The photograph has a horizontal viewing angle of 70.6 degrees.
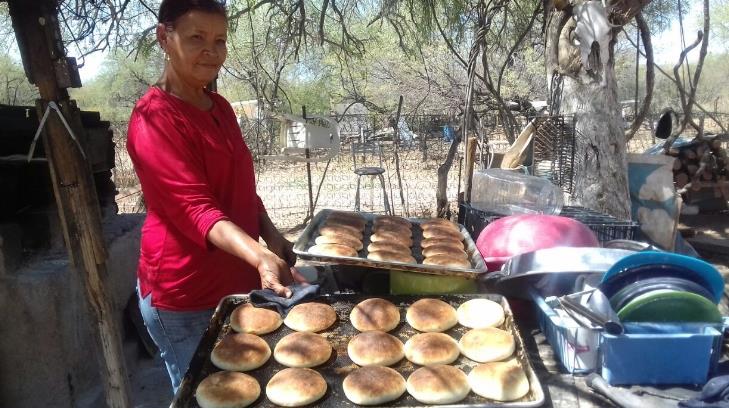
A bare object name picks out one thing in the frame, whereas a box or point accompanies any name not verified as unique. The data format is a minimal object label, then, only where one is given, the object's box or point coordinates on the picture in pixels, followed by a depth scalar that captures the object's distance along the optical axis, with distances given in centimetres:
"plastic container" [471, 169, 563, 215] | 370
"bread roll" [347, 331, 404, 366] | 162
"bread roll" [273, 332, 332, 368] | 160
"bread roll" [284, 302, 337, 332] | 177
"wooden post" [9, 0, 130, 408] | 229
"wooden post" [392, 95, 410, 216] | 806
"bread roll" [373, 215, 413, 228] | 254
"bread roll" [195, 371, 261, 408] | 140
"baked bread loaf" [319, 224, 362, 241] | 230
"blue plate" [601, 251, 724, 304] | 156
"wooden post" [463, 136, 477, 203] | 477
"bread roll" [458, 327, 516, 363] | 160
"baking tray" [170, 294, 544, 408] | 142
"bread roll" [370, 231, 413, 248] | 229
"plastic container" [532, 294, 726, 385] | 141
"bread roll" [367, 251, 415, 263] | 201
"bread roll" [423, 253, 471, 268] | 201
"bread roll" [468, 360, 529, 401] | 141
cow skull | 421
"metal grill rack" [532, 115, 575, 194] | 489
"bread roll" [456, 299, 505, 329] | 175
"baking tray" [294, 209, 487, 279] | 193
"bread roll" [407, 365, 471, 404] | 144
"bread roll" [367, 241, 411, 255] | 216
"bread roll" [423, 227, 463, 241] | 239
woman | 162
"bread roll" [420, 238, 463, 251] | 228
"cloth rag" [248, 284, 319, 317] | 163
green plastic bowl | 202
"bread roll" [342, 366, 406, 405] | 144
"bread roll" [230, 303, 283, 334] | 175
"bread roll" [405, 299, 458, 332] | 176
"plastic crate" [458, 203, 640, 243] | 267
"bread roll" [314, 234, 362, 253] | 220
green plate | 147
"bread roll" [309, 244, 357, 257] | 202
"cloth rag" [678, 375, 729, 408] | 126
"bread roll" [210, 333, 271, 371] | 157
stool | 738
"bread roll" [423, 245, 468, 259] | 215
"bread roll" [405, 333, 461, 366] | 162
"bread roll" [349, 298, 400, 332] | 176
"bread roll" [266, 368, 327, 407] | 142
